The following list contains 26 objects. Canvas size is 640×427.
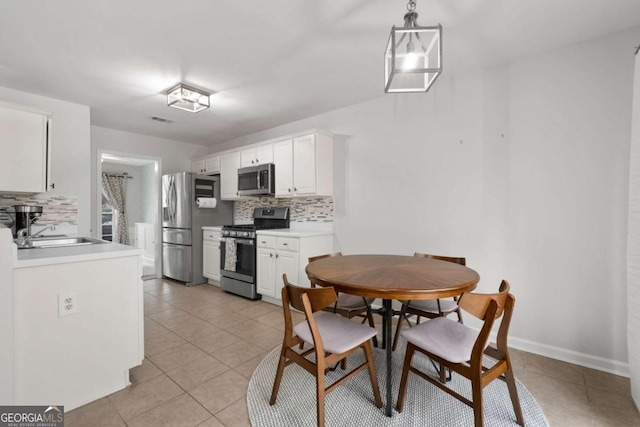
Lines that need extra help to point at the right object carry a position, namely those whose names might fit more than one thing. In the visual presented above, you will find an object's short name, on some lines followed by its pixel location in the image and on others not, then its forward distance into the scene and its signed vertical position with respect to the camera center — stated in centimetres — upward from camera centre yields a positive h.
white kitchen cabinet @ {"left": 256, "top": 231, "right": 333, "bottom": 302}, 330 -56
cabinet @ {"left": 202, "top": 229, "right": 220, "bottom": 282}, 432 -67
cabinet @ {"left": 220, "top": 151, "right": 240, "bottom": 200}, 442 +60
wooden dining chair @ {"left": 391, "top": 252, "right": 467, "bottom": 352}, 201 -71
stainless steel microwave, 386 +46
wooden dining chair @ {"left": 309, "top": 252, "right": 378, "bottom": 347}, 209 -71
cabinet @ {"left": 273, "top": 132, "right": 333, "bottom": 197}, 340 +59
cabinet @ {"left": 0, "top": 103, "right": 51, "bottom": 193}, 238 +55
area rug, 156 -117
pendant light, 125 +73
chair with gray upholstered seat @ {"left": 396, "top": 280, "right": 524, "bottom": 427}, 130 -70
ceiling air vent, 382 +129
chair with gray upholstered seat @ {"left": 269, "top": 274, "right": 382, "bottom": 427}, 142 -70
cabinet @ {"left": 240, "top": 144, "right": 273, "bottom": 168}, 394 +83
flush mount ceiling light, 281 +119
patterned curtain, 639 +34
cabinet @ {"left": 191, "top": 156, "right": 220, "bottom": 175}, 478 +83
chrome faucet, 235 -24
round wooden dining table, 142 -38
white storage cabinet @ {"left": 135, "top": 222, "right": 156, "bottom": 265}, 600 -59
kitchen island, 149 -66
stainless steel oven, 376 -59
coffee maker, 254 -3
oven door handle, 379 -41
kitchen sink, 247 -28
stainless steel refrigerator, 446 -12
